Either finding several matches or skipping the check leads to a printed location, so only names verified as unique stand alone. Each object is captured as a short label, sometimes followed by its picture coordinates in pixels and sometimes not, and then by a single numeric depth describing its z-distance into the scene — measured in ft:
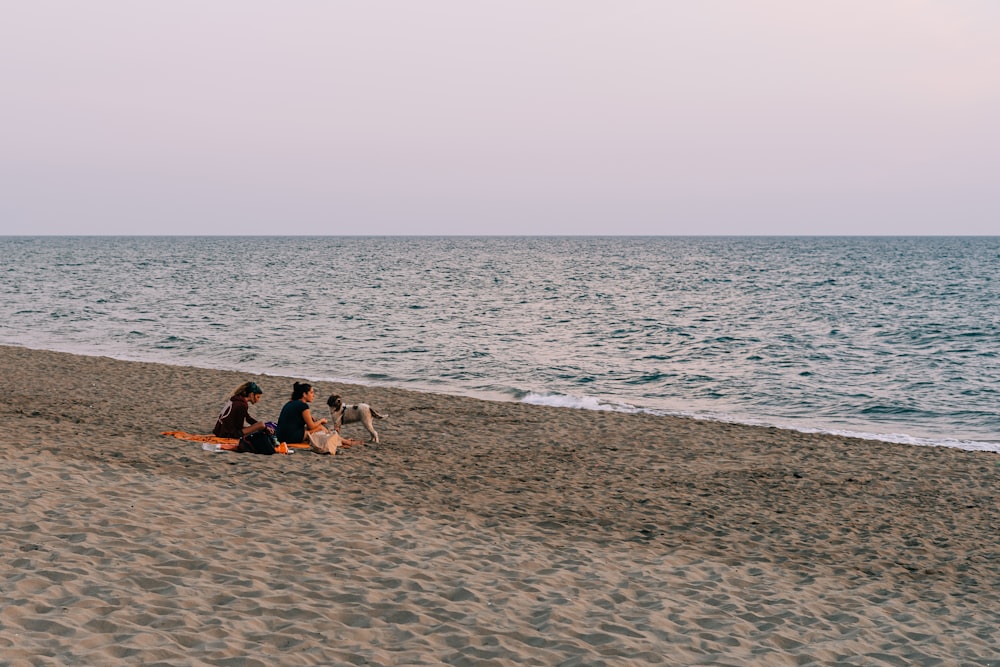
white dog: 45.96
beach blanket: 42.24
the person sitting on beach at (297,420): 43.14
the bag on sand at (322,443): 42.57
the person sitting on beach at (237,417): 42.57
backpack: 41.39
